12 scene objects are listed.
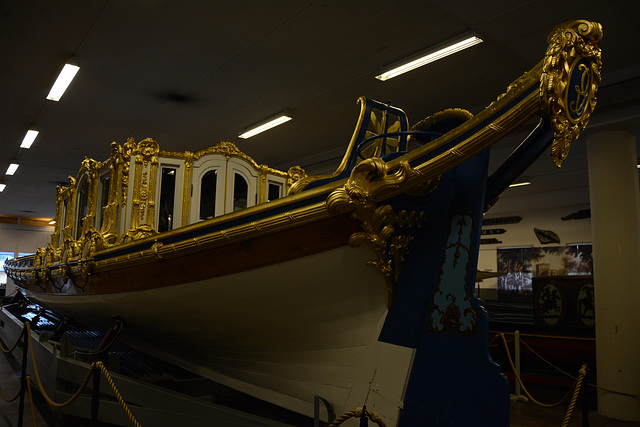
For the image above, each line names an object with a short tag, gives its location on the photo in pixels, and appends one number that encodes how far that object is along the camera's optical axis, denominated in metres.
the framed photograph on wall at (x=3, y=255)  19.03
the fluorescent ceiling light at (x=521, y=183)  9.77
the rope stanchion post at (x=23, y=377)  3.27
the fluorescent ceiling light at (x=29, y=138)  7.54
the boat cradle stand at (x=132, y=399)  2.80
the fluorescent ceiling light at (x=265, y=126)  6.65
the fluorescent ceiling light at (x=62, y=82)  5.20
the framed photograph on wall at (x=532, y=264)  11.95
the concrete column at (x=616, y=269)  4.79
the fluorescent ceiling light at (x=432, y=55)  4.39
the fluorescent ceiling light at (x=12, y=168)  10.02
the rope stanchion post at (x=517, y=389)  5.04
